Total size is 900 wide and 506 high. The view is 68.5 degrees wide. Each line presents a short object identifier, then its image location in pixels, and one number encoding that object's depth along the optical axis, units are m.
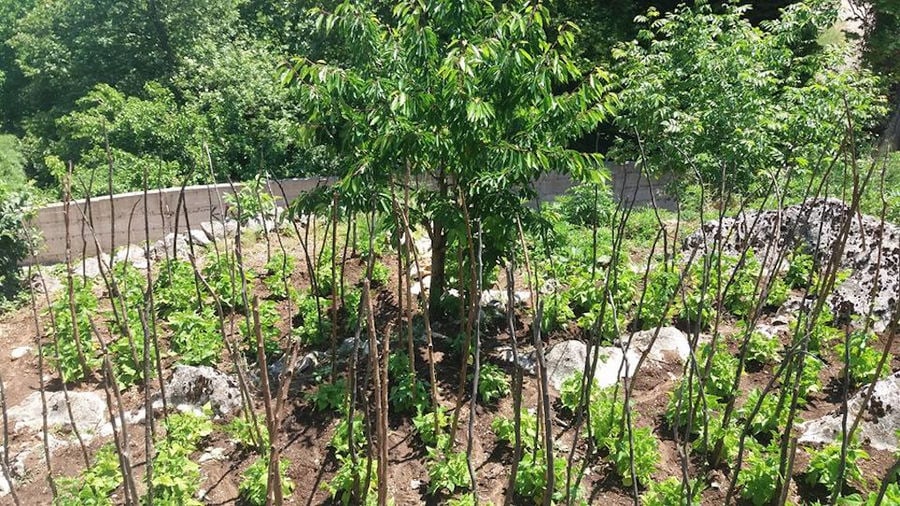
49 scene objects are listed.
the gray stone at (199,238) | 9.23
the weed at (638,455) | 4.06
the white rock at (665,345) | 5.64
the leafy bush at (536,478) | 3.89
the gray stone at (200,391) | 5.04
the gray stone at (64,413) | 5.01
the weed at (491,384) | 4.98
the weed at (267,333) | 5.80
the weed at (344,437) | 4.32
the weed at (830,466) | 3.77
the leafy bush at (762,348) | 5.42
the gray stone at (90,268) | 8.46
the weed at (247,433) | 4.47
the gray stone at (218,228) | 9.49
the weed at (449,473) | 4.05
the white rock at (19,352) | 6.30
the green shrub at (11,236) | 7.10
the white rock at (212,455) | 4.57
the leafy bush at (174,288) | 6.60
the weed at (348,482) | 3.90
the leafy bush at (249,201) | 8.90
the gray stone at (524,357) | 5.45
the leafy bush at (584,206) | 9.53
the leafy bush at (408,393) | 4.80
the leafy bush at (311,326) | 6.01
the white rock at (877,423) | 4.36
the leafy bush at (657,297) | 6.05
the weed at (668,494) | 3.68
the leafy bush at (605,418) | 4.39
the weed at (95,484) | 3.81
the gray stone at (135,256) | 8.40
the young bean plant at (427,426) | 4.54
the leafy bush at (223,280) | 6.66
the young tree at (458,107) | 4.81
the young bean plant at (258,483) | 3.96
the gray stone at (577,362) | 5.29
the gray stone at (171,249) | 8.57
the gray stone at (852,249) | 5.98
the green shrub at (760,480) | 3.78
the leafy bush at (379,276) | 7.18
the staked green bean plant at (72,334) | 5.57
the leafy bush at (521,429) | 4.23
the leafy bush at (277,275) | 6.93
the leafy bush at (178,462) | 3.87
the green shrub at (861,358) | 4.98
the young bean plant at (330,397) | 4.91
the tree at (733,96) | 9.05
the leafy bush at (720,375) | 4.85
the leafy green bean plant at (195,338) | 5.55
